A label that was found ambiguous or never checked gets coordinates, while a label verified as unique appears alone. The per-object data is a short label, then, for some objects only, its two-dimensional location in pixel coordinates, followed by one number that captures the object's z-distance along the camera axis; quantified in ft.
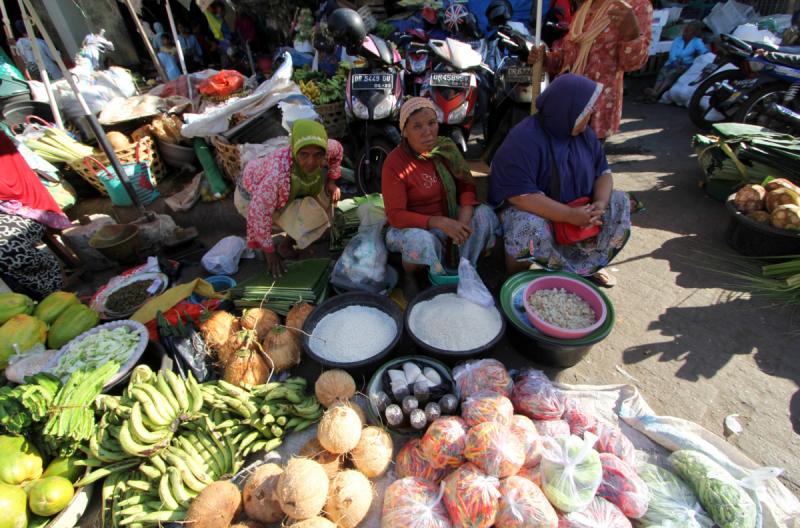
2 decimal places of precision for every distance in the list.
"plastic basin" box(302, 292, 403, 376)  6.46
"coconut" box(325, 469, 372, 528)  4.71
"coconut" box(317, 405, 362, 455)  5.16
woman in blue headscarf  7.62
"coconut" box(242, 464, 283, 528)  4.98
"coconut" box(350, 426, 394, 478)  5.23
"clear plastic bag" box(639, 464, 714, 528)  4.31
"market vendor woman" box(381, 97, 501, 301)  7.70
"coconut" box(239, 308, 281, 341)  7.48
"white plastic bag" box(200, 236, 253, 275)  10.55
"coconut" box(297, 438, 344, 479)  5.22
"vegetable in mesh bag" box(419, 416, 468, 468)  4.76
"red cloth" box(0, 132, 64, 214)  9.28
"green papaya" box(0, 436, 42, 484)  5.24
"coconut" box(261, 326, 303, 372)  7.07
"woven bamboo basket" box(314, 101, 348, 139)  14.99
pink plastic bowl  6.34
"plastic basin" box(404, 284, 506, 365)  6.35
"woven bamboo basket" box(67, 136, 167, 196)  13.29
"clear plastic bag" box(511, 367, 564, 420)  5.51
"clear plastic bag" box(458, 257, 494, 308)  7.33
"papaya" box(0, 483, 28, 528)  4.82
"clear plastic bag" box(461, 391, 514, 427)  5.03
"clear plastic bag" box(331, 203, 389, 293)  8.46
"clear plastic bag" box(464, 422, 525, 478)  4.44
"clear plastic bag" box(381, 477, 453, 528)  4.24
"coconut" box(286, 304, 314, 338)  7.58
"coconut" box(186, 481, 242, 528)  4.66
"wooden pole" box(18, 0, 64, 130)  9.87
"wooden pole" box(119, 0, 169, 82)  15.17
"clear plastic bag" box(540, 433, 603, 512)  4.25
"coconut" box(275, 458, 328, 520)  4.46
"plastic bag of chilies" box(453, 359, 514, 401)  5.77
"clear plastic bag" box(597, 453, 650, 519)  4.40
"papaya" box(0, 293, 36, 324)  7.52
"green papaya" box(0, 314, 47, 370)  6.91
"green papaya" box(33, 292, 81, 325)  7.79
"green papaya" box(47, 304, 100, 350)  7.39
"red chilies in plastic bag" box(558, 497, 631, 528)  4.14
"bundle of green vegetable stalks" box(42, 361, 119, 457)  5.30
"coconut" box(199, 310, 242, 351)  7.16
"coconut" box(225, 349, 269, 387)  6.69
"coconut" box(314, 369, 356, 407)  6.03
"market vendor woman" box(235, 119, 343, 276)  8.50
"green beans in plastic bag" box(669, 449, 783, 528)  4.23
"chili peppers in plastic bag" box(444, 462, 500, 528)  4.17
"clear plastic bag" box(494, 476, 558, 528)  4.04
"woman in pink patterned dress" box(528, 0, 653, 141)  8.56
